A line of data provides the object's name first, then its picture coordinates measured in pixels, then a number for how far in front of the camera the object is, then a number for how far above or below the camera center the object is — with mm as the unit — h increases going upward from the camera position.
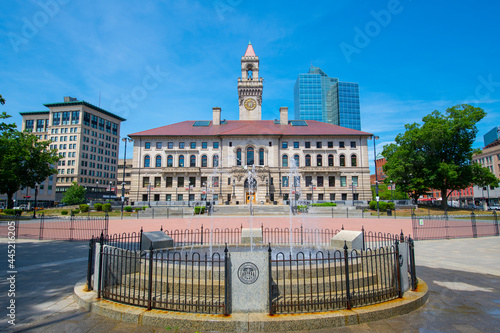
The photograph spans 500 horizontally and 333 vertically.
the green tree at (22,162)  39000 +4672
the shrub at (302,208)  39244 -2617
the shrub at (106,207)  43562 -2451
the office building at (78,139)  94562 +19199
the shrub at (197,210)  40250 -2810
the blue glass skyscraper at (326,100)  159250 +55531
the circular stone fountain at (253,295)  4957 -2190
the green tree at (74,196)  73188 -1096
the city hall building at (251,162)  57219 +6069
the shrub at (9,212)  37344 -2671
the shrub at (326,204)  47250 -2488
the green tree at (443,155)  45594 +5876
